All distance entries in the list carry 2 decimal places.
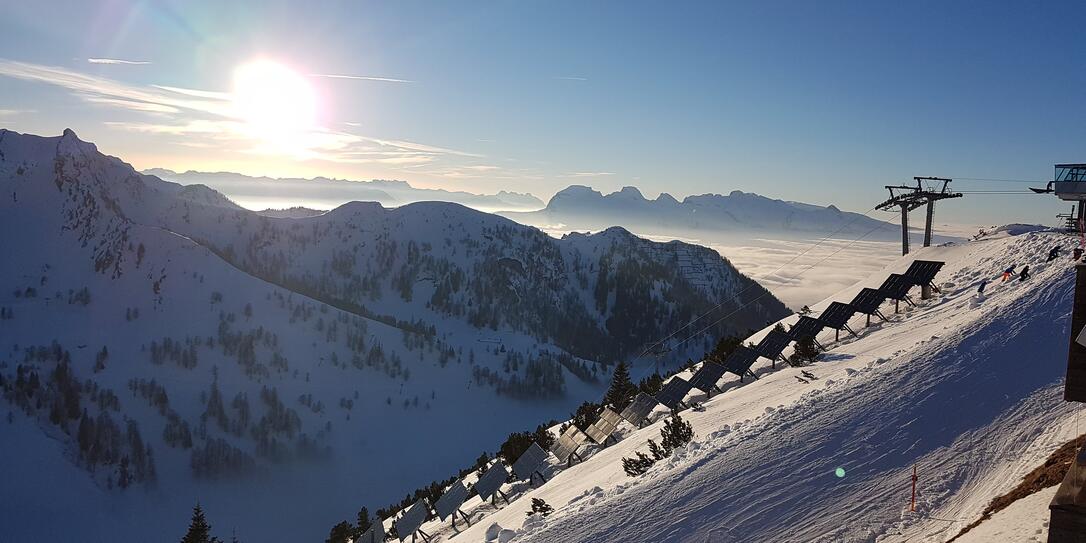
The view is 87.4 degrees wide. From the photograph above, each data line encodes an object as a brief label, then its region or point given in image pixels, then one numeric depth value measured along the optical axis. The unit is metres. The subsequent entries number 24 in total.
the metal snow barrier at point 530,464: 28.33
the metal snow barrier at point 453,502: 27.45
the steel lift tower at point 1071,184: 32.88
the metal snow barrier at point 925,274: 31.33
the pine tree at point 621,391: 37.53
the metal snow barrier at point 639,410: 29.41
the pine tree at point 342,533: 41.33
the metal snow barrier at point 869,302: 30.53
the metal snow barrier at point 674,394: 27.94
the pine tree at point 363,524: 39.00
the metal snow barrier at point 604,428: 29.44
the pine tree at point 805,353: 27.09
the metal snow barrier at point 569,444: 29.05
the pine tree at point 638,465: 19.34
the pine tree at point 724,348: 36.05
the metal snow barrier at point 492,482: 27.66
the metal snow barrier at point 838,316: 29.38
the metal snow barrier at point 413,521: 28.53
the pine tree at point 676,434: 20.43
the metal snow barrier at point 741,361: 29.39
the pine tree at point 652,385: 36.65
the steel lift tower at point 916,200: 49.47
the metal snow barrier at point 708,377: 28.50
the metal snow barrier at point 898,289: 30.47
